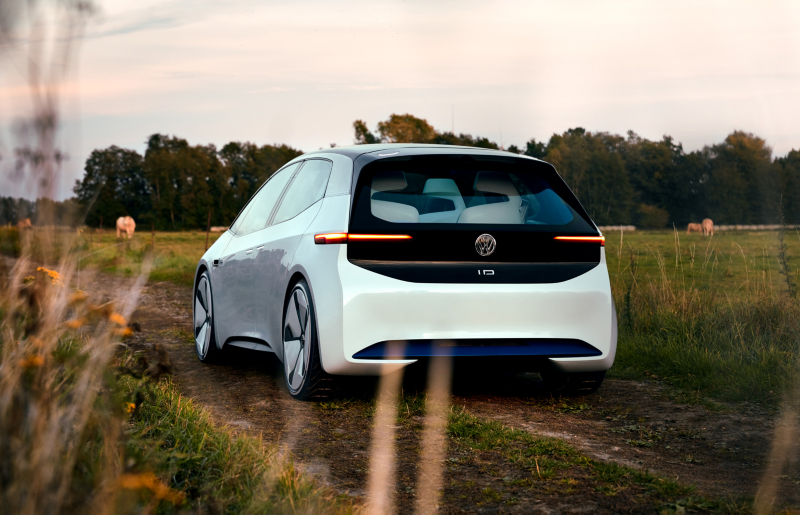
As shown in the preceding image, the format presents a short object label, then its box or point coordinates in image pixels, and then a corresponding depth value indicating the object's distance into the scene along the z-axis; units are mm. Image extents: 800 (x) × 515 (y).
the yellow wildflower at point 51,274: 3541
